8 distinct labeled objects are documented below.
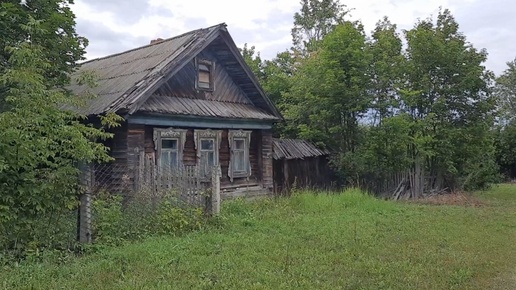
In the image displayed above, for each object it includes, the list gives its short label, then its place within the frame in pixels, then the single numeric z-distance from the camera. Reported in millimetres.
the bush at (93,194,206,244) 7543
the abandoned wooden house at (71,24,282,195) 12633
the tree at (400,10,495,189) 18453
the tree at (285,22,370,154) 18891
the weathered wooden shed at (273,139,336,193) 18156
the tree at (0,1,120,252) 6297
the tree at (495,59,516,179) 31359
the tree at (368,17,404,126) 19094
